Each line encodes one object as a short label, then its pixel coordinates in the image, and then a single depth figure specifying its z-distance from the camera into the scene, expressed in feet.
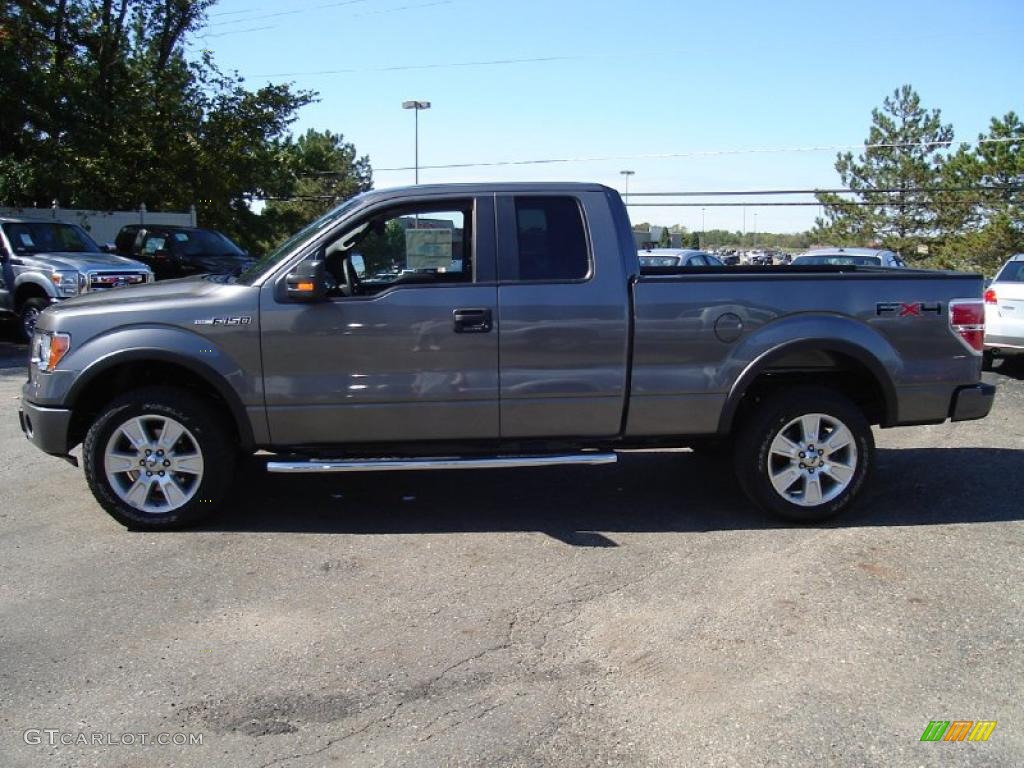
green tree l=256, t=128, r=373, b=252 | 122.52
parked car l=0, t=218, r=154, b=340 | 44.52
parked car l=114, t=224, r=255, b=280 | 58.85
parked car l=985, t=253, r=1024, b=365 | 37.14
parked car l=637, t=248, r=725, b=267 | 56.75
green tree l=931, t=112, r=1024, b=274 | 115.44
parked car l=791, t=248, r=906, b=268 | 50.93
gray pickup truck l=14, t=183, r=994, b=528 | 17.16
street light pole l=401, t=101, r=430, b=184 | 140.87
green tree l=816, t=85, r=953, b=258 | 146.10
